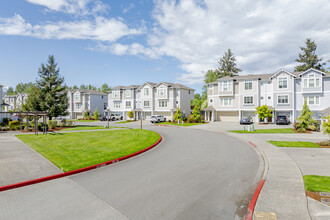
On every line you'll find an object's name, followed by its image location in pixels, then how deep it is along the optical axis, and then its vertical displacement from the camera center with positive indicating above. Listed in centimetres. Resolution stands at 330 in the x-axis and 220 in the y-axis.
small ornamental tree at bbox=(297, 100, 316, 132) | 2527 -125
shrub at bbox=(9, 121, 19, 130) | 2675 -210
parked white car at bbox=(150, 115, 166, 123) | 4391 -197
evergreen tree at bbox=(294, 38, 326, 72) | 6331 +1764
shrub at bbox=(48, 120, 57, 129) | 2822 -203
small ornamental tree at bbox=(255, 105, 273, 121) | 3531 -26
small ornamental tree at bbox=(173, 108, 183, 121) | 4316 -102
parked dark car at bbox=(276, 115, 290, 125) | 3466 -174
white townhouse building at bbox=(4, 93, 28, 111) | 8306 +536
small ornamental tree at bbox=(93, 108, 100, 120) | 5654 -165
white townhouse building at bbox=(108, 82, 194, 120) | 4894 +332
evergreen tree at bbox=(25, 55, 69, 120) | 3231 +284
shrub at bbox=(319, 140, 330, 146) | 1579 -270
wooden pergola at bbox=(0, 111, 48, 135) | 2326 -156
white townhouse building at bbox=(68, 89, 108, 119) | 6475 +310
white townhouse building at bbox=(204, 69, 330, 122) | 3516 +344
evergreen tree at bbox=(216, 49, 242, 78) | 7462 +1766
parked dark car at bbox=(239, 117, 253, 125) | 3600 -198
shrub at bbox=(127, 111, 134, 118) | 5347 -99
